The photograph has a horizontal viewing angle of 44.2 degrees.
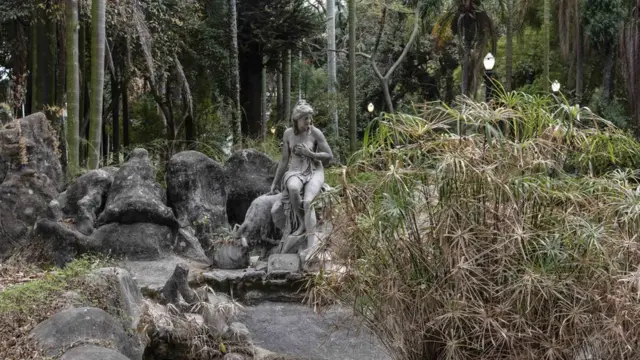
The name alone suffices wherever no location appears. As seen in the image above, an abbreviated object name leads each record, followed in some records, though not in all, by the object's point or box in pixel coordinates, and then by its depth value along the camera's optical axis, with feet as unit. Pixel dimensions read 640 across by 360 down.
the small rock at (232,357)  21.95
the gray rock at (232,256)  30.48
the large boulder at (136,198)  31.12
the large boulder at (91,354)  16.43
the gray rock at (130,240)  30.73
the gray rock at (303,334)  24.70
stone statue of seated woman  29.60
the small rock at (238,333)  22.84
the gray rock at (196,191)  34.78
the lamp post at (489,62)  55.62
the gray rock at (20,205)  29.76
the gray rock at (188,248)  32.45
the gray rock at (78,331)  17.62
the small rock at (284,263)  28.96
